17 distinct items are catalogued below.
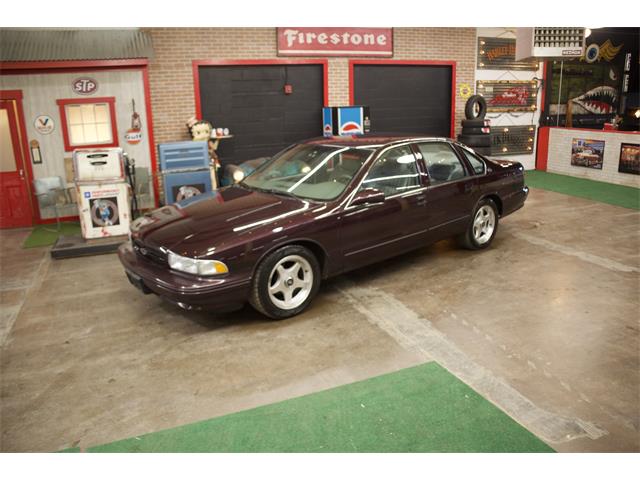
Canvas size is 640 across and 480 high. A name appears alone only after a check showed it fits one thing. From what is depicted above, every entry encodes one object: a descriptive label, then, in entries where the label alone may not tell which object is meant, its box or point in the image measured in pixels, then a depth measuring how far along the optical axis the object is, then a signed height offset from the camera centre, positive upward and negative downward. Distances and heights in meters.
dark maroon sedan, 4.26 -0.98
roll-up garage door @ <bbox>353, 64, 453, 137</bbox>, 11.04 +0.31
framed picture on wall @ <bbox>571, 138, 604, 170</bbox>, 11.16 -1.05
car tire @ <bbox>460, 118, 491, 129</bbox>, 11.39 -0.32
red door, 8.38 -0.84
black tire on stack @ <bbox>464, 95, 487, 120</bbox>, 11.53 +0.02
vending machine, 10.02 -0.14
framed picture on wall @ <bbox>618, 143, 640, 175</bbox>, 10.37 -1.10
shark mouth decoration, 13.74 +0.10
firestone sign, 9.96 +1.37
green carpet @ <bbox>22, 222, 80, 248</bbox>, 7.59 -1.71
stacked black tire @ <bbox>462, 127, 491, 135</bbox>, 11.43 -0.49
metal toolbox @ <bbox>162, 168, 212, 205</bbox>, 8.28 -1.04
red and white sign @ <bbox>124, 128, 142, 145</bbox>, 9.02 -0.28
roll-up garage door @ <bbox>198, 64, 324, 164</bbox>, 9.78 +0.19
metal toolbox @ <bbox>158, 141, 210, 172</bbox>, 8.29 -0.59
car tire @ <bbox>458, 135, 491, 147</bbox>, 11.44 -0.70
